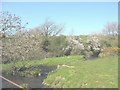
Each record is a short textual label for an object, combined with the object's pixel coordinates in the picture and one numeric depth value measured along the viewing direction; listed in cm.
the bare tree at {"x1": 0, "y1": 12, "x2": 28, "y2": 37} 1362
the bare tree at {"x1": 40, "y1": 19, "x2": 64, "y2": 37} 3592
